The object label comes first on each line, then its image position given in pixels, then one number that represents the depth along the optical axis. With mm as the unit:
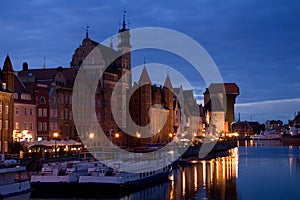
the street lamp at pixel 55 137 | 64238
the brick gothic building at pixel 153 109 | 113062
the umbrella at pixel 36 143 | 63212
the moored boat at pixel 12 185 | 36531
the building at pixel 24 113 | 71188
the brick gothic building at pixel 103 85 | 88581
